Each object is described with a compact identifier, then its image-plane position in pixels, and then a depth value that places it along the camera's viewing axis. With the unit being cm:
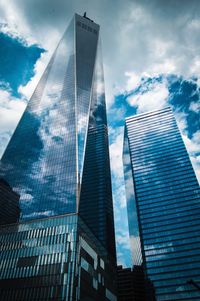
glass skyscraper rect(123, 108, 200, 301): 11931
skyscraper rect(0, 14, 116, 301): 6912
